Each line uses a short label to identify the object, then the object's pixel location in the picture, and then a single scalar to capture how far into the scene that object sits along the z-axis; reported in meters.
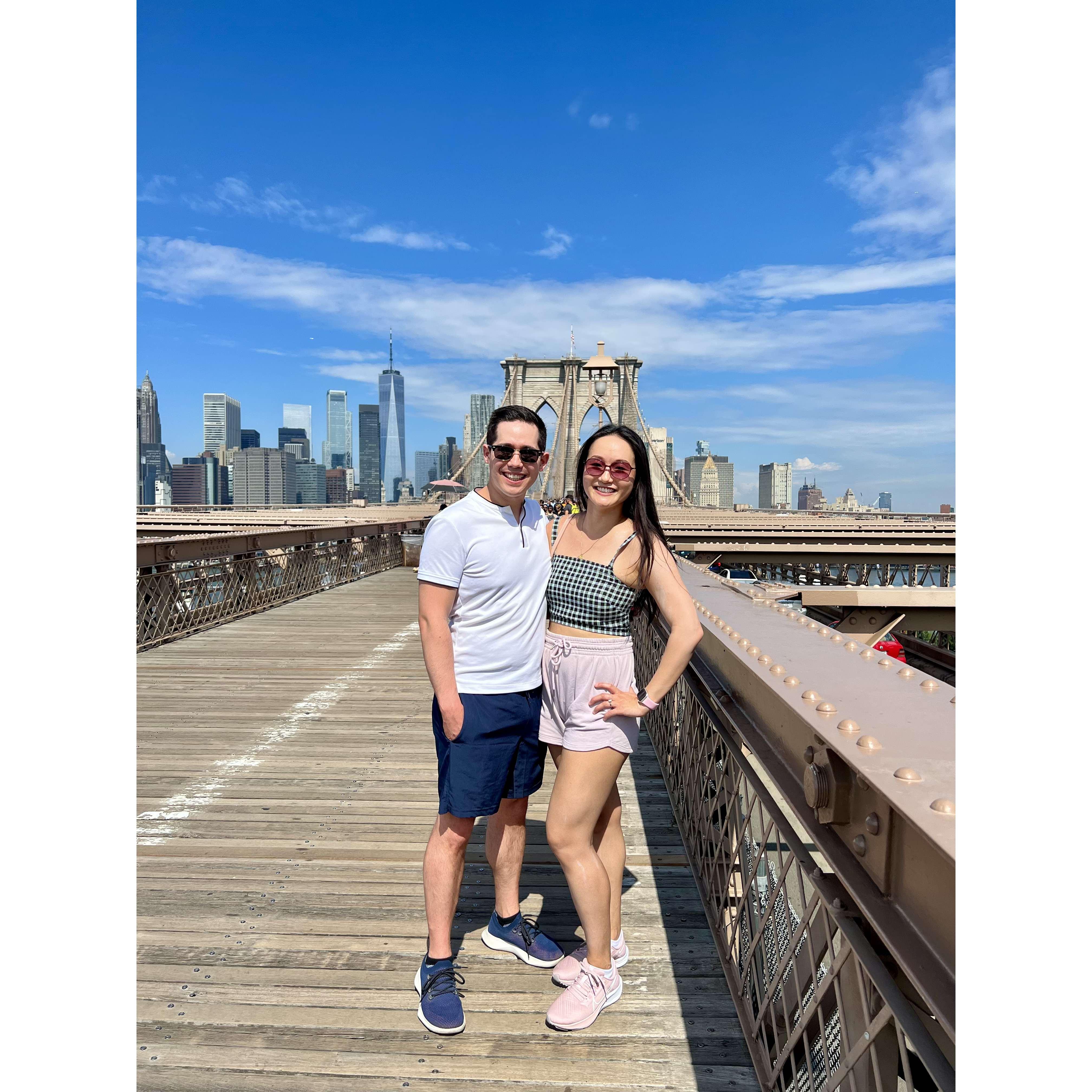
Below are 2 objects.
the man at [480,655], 1.88
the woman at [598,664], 1.86
